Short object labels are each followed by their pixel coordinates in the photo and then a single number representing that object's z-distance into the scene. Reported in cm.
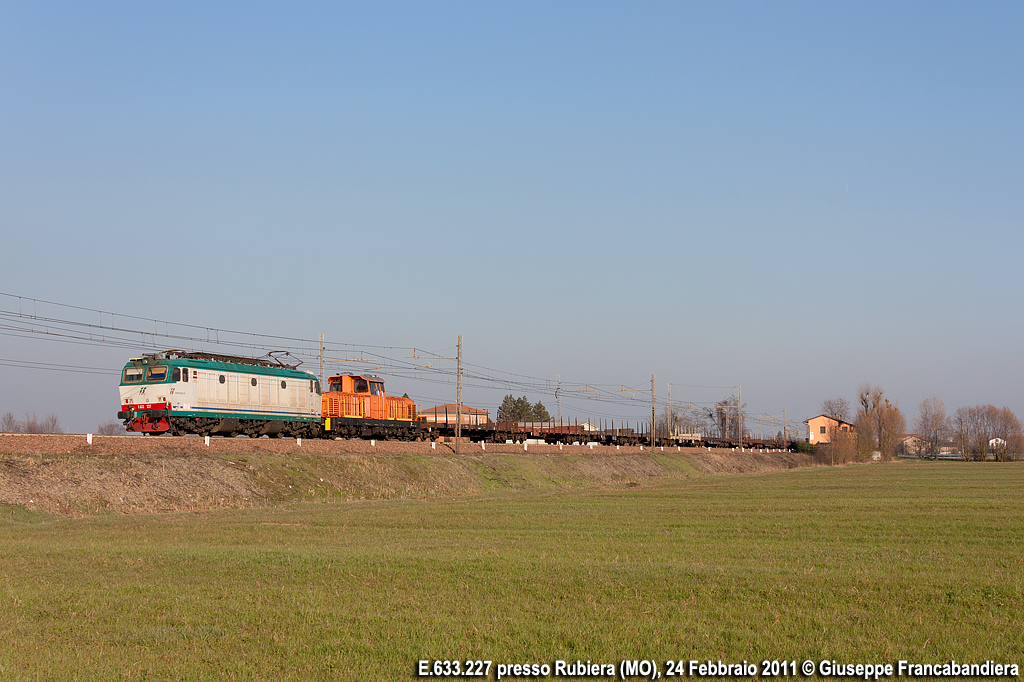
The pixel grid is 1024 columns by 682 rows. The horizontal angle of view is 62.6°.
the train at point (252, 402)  4616
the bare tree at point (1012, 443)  15762
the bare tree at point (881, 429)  15900
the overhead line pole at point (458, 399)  7016
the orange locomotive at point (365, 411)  5941
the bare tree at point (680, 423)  12780
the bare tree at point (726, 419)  17488
